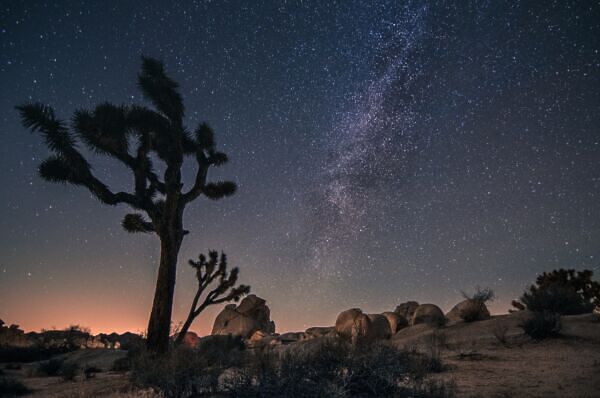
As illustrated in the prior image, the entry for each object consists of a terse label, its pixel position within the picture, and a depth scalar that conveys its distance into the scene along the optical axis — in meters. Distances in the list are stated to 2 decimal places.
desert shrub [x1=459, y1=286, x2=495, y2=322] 14.78
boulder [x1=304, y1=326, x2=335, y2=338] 28.94
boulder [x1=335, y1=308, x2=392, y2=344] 16.97
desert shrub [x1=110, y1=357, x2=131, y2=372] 11.21
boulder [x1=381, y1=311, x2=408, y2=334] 19.86
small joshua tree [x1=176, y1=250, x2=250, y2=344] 14.76
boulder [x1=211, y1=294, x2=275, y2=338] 33.84
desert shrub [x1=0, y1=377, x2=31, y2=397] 7.40
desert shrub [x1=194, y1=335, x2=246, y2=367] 5.60
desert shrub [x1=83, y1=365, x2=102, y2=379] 10.15
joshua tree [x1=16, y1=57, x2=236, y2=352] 9.79
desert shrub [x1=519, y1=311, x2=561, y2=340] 9.55
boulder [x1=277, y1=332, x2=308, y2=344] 25.39
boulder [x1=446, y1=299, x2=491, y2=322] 14.77
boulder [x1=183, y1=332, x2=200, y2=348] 33.47
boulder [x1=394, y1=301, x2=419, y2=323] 26.44
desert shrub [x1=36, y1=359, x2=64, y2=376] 12.02
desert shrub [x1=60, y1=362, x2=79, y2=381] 9.74
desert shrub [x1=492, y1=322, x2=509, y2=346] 9.68
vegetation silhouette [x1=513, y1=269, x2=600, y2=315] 13.71
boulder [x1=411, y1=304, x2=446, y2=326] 18.32
